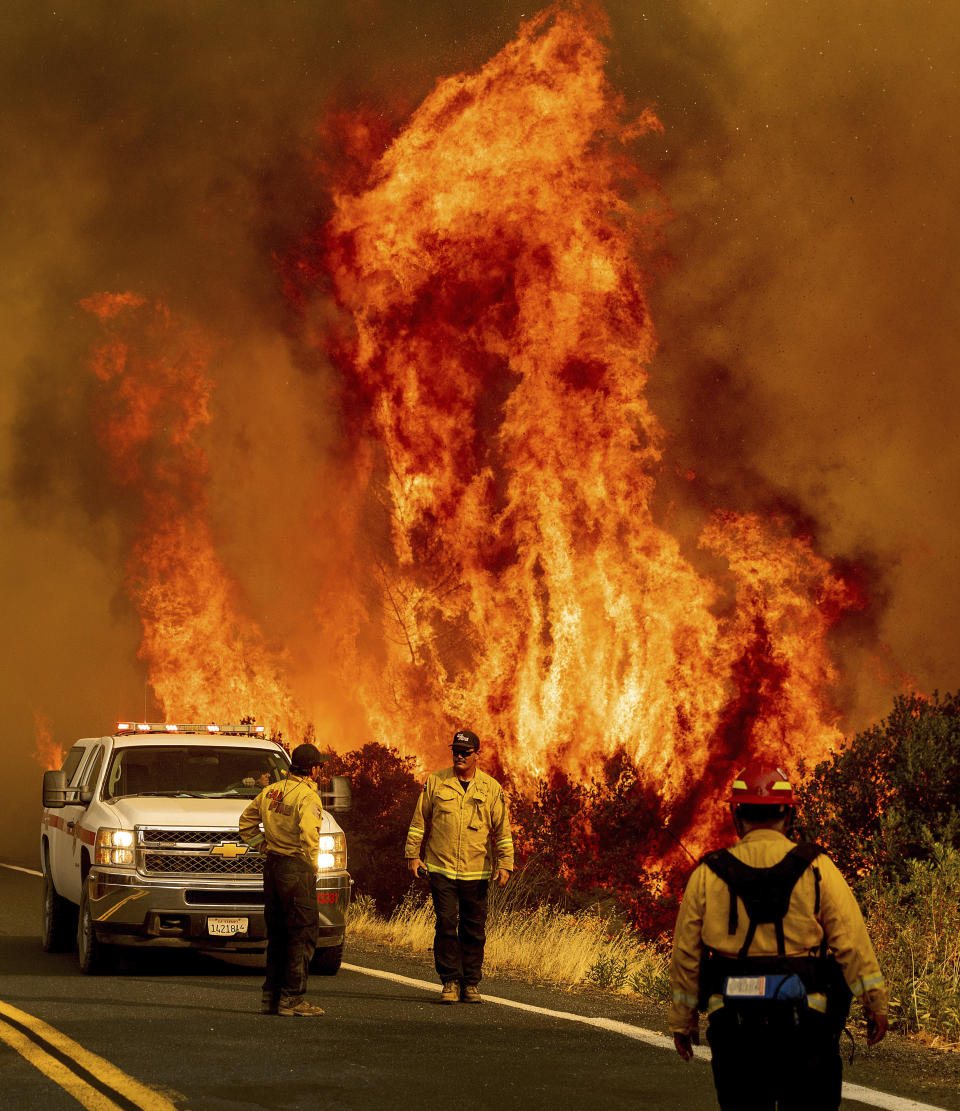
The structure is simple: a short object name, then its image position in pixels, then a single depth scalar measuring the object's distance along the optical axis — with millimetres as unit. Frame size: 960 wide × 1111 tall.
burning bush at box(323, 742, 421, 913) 30422
